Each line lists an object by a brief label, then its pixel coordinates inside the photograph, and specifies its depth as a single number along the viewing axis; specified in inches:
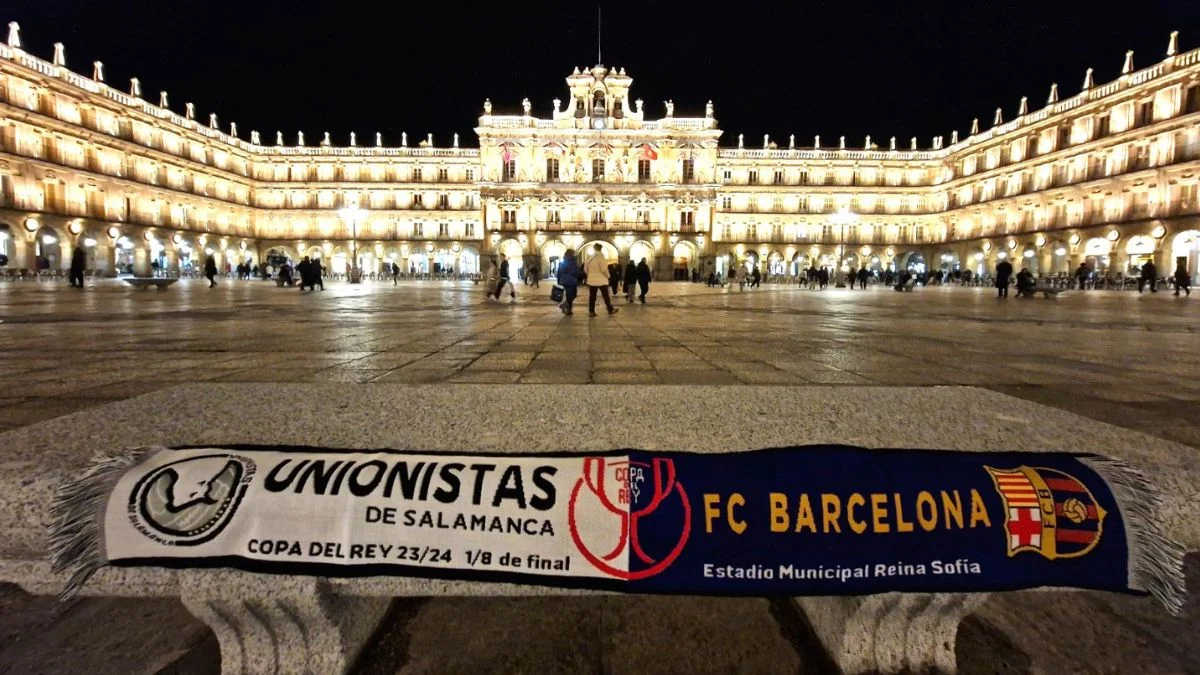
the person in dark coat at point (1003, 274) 784.9
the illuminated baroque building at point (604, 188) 1478.8
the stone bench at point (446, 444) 49.2
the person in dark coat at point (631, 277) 705.0
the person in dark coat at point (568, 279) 434.3
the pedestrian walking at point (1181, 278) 879.1
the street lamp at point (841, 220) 1625.9
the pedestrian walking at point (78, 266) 860.0
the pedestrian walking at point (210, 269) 978.5
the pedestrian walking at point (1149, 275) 982.5
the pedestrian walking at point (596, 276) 435.5
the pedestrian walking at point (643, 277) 639.7
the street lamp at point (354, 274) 1421.0
